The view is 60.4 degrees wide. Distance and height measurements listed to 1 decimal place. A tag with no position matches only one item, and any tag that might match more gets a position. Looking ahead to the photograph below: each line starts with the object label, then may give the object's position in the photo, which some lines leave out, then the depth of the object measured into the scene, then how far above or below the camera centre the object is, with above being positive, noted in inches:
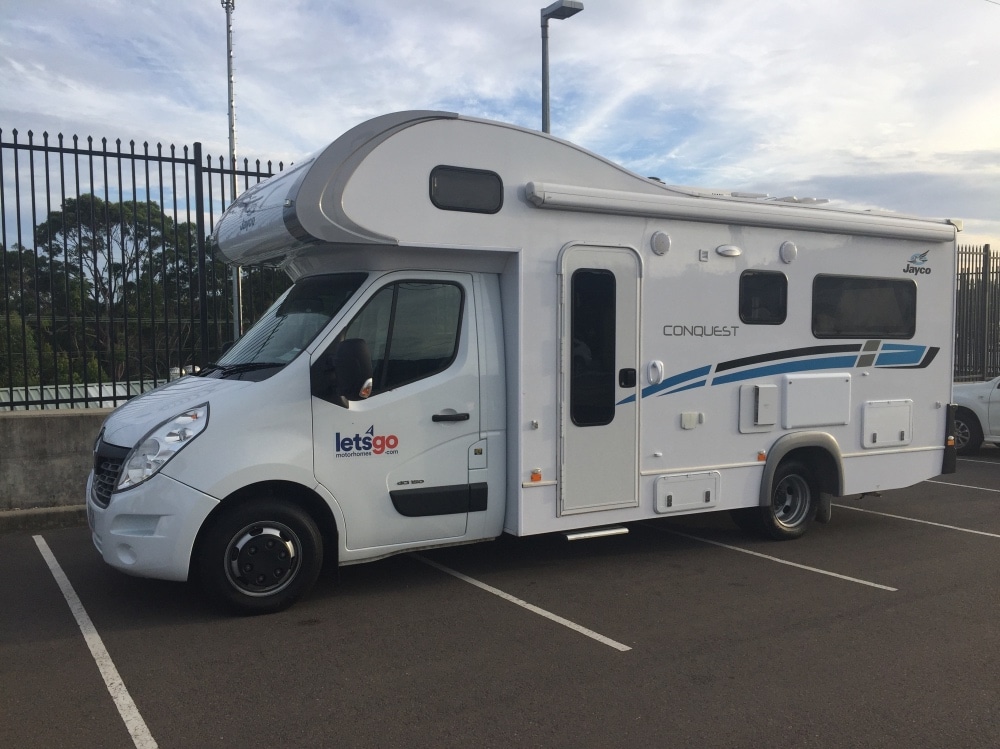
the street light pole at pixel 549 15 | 445.1 +174.9
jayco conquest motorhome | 211.6 -7.9
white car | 504.4 -43.0
